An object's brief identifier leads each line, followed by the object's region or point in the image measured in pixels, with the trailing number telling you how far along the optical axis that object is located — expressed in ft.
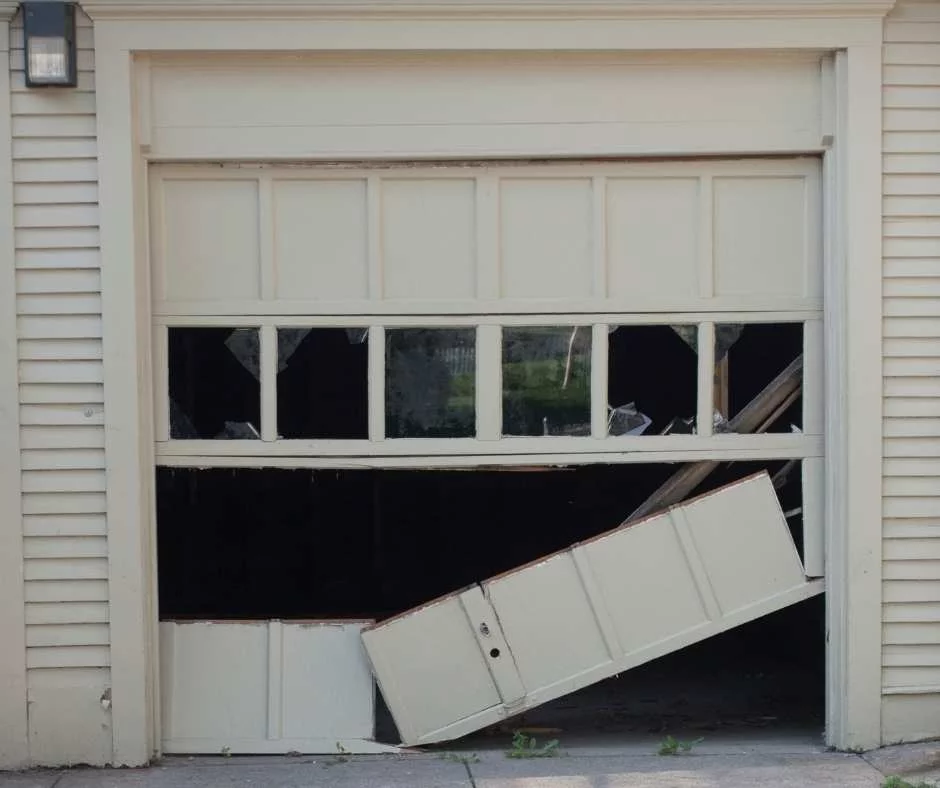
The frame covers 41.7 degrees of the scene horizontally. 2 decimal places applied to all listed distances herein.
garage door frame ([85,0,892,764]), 18.65
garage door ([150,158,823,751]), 19.51
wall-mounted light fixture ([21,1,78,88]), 18.40
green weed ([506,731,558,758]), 19.60
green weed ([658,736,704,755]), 19.75
